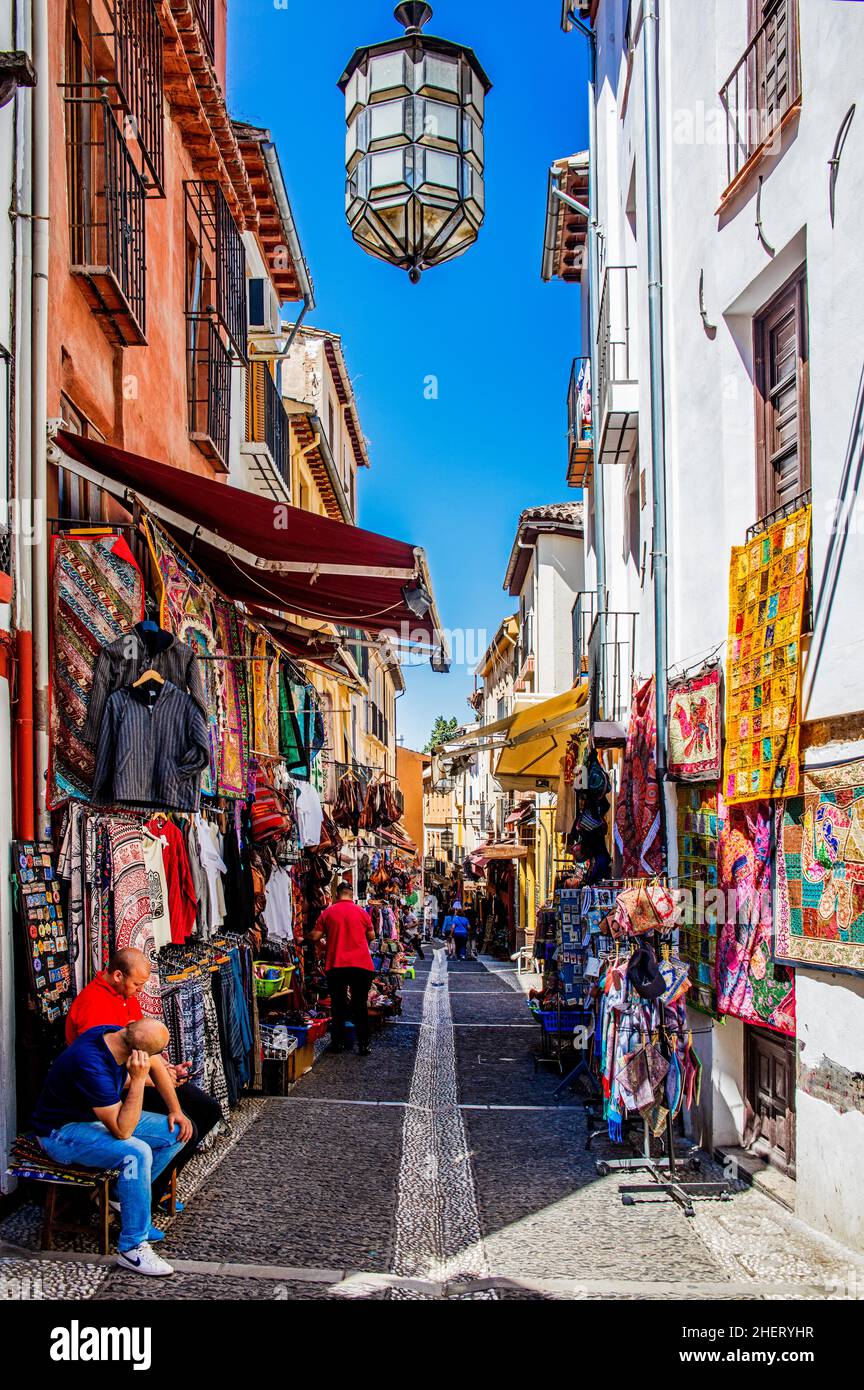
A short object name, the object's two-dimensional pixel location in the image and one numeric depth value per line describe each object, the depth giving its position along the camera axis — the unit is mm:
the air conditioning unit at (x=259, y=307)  14828
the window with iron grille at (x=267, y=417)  15438
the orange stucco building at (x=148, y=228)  7680
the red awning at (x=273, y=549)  7266
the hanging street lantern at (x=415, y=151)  4438
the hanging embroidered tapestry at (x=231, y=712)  9477
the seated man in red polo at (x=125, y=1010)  5914
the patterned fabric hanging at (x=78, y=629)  6609
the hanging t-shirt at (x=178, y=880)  7695
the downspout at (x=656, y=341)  9133
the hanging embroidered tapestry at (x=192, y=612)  7762
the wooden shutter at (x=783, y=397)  7082
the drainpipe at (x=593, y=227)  14750
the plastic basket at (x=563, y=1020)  11188
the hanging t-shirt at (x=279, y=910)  11344
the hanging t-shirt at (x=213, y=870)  8586
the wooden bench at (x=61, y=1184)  5414
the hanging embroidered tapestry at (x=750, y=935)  6734
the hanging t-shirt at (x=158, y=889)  7336
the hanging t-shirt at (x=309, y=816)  13023
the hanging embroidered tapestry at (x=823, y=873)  5617
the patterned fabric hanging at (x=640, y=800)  9516
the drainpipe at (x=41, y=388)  6336
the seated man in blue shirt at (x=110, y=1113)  5383
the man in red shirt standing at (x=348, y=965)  11617
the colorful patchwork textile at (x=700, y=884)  7906
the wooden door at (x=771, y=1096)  6941
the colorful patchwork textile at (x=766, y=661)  6424
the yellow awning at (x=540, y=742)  15758
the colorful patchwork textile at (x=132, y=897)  6891
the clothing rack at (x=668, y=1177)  6719
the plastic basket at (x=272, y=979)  10250
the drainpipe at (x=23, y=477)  6168
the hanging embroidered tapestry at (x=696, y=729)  7816
